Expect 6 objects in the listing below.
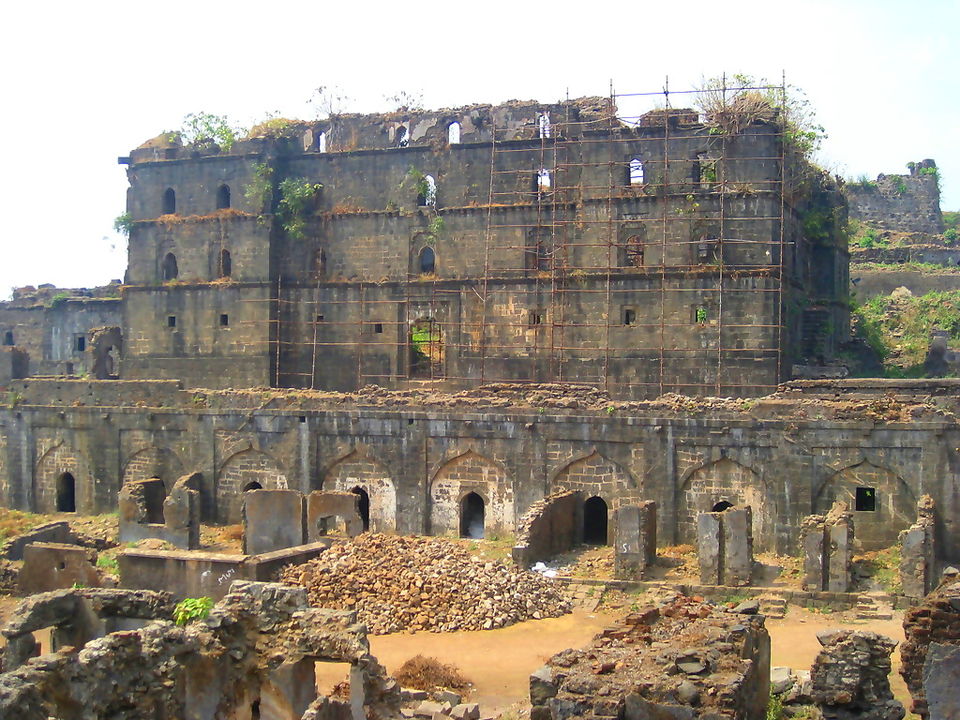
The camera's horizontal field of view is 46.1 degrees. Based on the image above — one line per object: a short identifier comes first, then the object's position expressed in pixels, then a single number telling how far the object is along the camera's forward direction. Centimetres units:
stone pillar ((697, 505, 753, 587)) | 2303
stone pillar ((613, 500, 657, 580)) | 2362
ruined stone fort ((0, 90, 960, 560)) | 2652
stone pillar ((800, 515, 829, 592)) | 2211
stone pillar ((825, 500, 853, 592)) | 2219
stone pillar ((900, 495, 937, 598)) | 2156
